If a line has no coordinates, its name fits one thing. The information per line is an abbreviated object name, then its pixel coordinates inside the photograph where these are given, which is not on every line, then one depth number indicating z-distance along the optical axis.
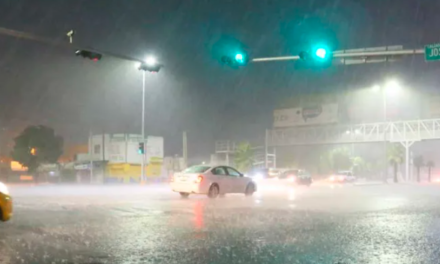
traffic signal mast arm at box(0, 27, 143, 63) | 16.14
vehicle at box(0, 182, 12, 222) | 10.41
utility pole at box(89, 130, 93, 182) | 54.67
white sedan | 19.69
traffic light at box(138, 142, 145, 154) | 41.28
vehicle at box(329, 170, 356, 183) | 50.59
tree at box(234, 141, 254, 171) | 69.81
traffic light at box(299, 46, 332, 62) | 17.83
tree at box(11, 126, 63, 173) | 60.66
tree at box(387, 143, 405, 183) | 66.12
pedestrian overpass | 56.31
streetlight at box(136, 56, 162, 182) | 21.38
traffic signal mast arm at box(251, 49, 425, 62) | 17.34
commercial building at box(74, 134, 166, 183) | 61.75
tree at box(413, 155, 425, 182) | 64.76
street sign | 17.08
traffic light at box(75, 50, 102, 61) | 18.25
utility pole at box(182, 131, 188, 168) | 60.84
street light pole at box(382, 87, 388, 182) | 46.19
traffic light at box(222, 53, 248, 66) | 19.19
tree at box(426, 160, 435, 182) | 65.82
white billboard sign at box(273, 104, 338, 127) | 73.38
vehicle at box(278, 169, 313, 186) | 40.53
